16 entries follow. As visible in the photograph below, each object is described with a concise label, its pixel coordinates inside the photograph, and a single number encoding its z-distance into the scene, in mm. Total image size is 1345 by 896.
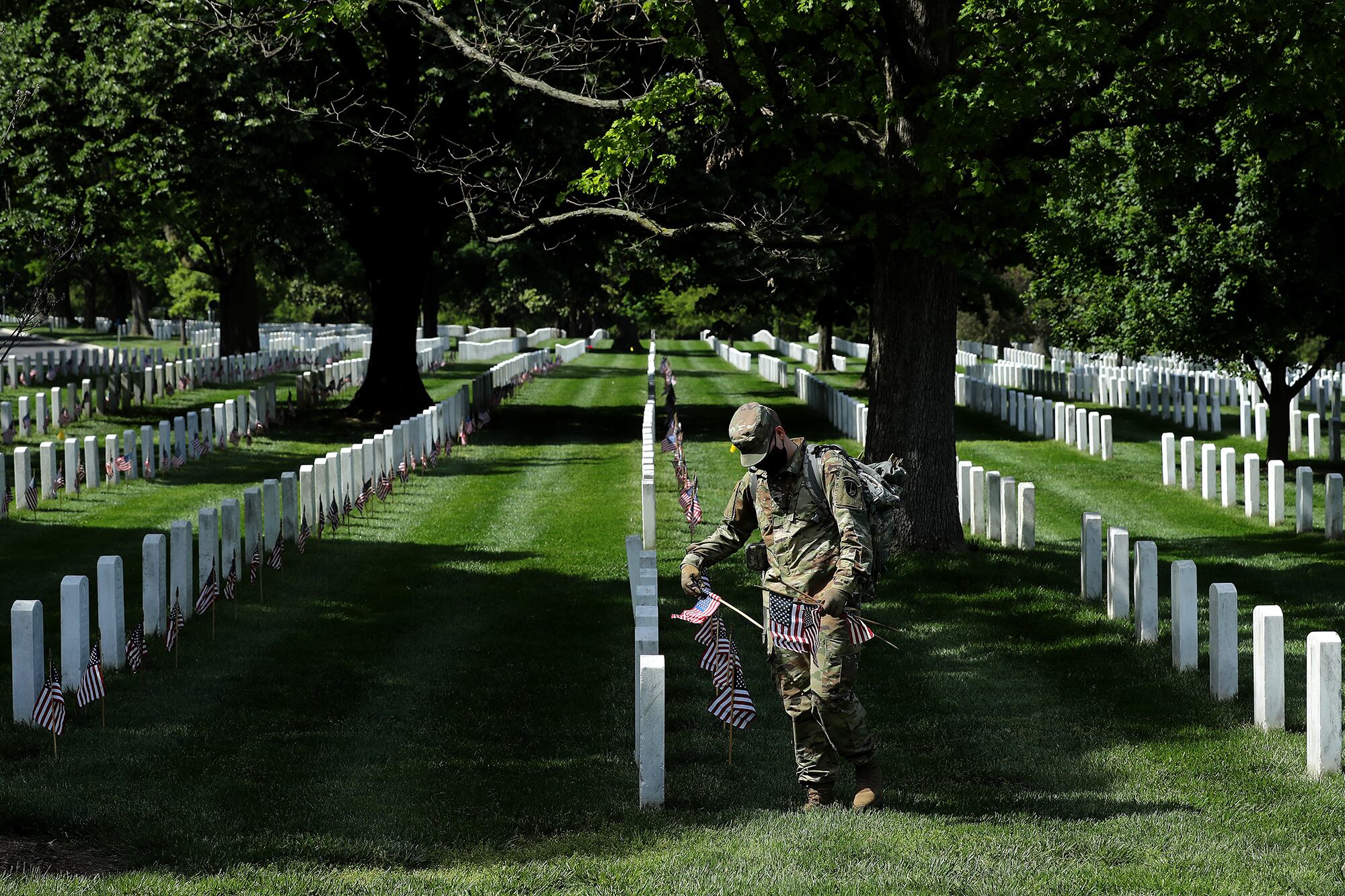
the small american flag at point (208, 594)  11047
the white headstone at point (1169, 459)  19953
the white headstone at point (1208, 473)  18516
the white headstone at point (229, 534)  12227
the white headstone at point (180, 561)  10797
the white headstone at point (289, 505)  14518
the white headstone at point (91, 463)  18875
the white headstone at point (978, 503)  15547
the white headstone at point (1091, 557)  11984
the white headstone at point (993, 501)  15289
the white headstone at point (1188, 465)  19453
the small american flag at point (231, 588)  11984
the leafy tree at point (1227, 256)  20422
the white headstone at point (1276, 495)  16422
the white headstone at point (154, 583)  10328
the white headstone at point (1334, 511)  15688
